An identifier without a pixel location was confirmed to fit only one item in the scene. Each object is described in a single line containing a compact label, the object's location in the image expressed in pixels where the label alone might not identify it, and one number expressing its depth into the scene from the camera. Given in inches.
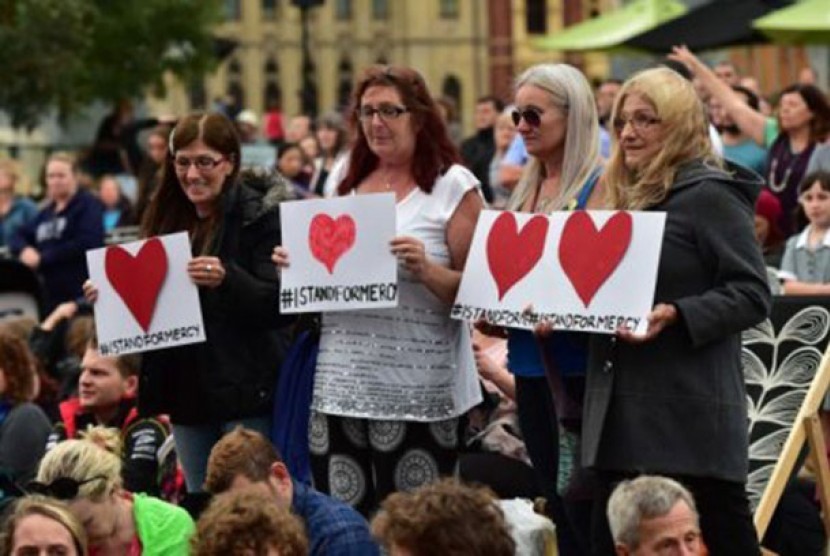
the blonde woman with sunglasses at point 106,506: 375.9
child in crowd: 542.9
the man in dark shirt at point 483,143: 759.6
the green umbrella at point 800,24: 804.0
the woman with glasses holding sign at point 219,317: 418.6
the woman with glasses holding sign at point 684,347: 358.3
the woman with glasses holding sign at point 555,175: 380.8
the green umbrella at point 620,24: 1066.1
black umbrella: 924.6
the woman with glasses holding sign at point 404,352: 399.9
